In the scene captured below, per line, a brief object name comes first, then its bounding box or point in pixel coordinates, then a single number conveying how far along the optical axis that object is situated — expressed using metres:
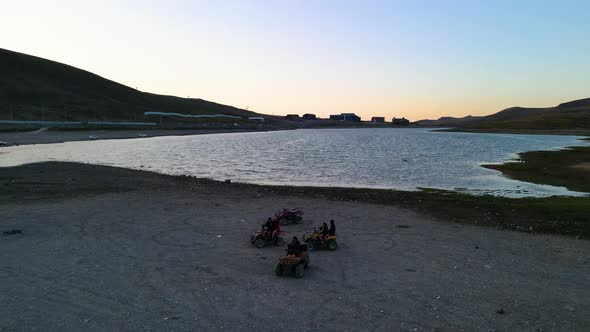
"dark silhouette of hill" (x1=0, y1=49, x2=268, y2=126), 156.81
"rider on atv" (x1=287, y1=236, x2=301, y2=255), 15.20
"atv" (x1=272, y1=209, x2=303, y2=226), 22.77
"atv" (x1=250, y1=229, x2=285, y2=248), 18.38
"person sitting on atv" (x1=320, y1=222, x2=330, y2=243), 18.19
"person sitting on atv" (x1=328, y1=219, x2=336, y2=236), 18.38
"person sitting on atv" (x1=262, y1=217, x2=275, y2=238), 18.51
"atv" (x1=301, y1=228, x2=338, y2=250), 18.11
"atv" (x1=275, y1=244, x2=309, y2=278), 14.59
